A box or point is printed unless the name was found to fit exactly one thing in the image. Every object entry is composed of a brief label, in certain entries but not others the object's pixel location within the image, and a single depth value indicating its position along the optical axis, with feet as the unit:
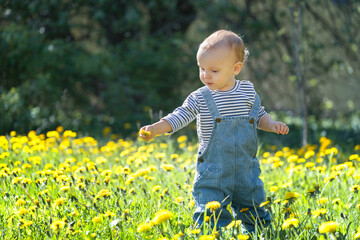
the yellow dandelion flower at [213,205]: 9.77
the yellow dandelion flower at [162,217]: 9.42
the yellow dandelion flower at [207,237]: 9.38
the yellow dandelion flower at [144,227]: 9.53
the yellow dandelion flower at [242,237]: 9.47
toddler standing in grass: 10.35
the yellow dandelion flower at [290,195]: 10.07
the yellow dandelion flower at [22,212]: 9.98
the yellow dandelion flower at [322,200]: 10.24
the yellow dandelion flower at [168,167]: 11.03
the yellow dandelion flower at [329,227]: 9.19
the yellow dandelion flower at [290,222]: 9.48
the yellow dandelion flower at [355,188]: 10.21
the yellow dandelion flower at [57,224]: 9.63
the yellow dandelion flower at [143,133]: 10.10
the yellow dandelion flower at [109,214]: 10.11
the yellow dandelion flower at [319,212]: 9.73
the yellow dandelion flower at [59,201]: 10.09
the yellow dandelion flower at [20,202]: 10.24
